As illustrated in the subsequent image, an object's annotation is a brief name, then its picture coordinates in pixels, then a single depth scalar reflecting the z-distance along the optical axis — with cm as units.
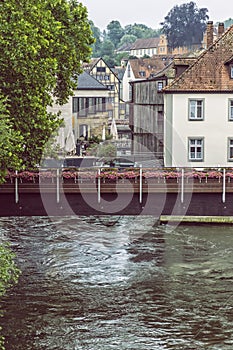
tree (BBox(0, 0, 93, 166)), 2945
